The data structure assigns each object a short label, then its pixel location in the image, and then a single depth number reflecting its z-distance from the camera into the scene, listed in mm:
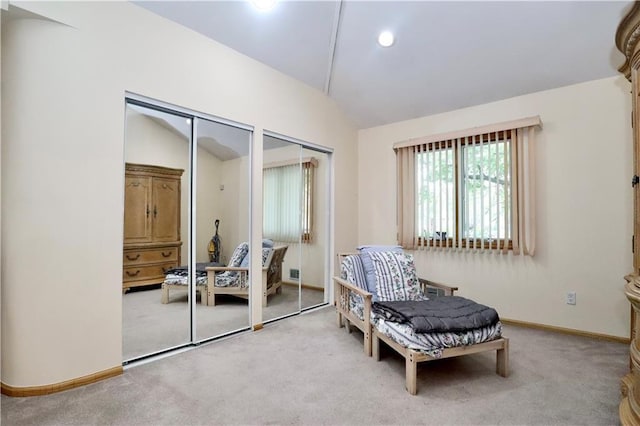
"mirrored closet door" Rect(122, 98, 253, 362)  2580
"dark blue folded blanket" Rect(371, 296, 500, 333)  2178
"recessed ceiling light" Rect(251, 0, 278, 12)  2715
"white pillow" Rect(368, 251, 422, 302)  3008
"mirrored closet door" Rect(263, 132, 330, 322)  3636
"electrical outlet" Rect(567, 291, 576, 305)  3279
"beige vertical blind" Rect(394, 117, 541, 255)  3512
